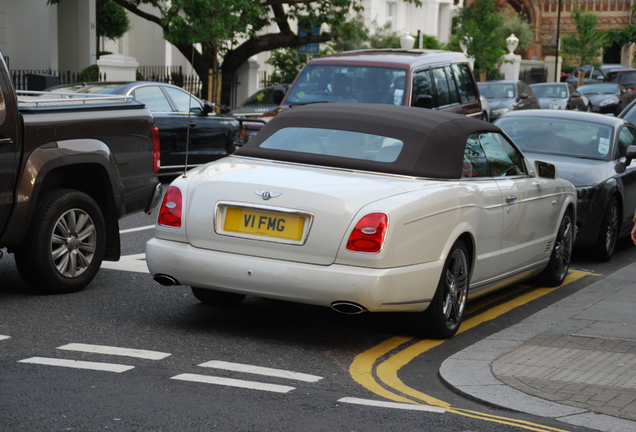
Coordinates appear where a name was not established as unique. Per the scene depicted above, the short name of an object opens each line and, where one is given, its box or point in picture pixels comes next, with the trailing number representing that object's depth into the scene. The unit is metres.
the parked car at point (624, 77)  46.28
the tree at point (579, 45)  67.19
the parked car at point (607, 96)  38.81
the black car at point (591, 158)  11.47
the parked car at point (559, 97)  33.19
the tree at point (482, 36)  52.72
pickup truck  7.87
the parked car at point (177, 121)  15.90
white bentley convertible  6.65
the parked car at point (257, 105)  22.90
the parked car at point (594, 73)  47.74
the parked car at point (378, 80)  14.91
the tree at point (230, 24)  27.95
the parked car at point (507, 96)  29.11
